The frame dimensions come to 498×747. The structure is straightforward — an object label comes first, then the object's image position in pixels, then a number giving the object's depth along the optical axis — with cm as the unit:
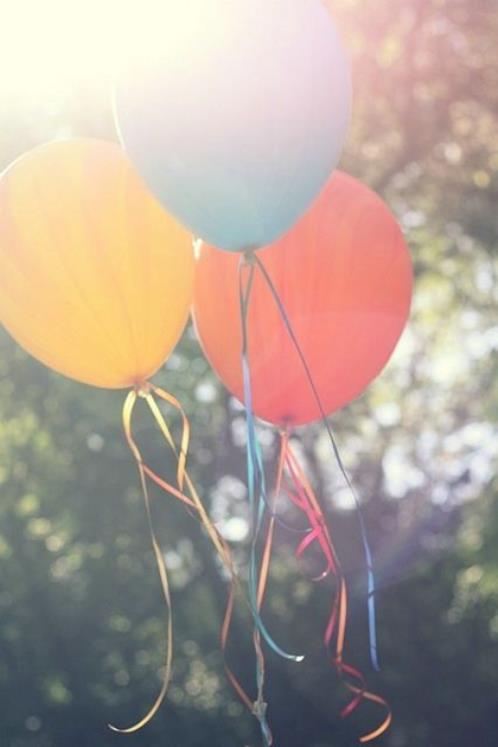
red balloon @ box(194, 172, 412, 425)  419
